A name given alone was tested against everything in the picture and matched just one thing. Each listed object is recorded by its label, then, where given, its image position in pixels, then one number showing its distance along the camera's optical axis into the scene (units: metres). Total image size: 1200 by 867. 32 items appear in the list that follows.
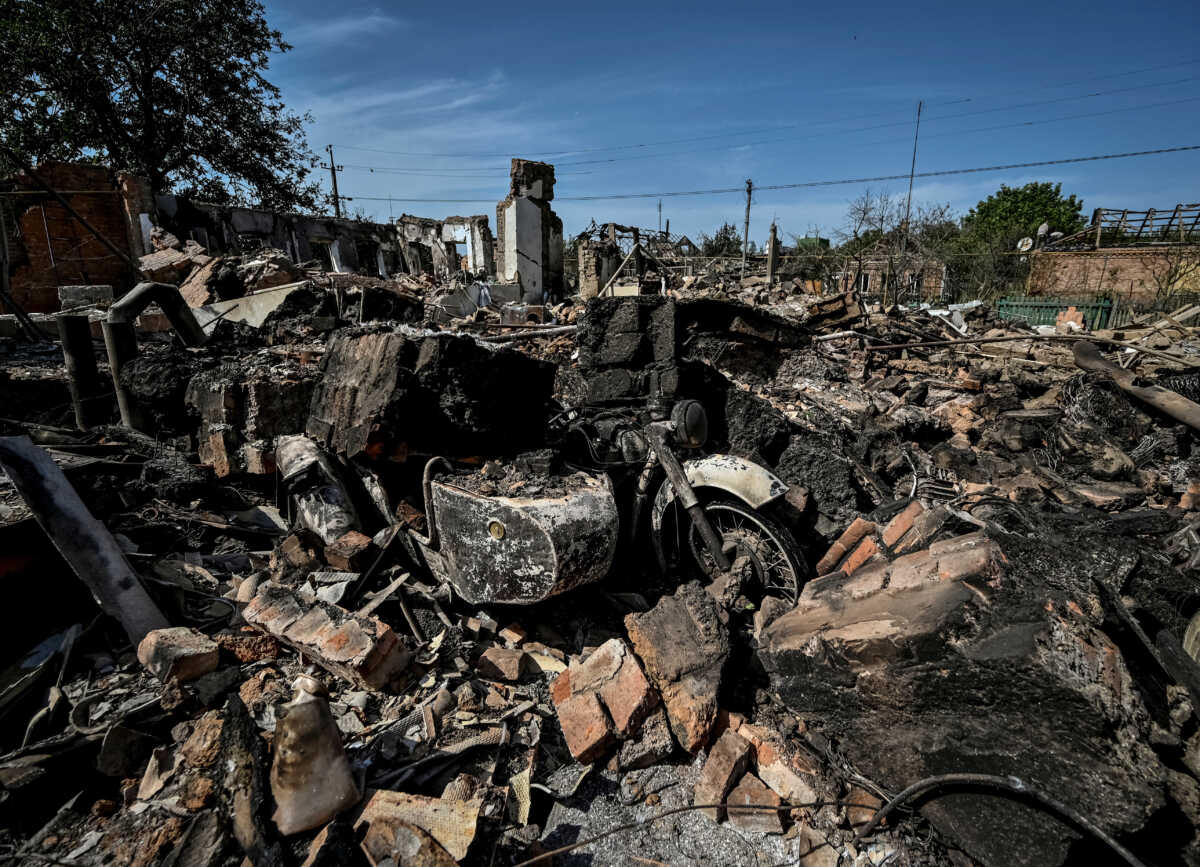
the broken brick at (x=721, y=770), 2.21
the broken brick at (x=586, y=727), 2.35
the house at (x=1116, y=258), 21.14
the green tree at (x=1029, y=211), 35.56
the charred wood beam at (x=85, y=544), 2.67
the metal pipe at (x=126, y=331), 4.60
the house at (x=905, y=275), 21.38
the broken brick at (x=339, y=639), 2.60
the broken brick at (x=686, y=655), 2.42
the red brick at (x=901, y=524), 2.93
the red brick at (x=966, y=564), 2.02
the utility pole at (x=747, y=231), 29.12
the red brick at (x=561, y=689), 2.56
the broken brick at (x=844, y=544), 3.26
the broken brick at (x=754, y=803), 2.12
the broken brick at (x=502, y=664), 2.85
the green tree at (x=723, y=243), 31.11
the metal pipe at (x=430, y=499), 3.02
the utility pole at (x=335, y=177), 28.89
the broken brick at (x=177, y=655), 2.41
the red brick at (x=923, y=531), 2.73
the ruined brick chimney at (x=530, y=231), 14.56
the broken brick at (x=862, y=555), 2.95
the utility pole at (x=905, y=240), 22.30
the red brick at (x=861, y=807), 2.08
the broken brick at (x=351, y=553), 3.21
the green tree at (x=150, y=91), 15.45
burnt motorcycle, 2.76
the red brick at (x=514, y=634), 3.09
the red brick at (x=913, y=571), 2.18
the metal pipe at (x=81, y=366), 4.69
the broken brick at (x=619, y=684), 2.41
